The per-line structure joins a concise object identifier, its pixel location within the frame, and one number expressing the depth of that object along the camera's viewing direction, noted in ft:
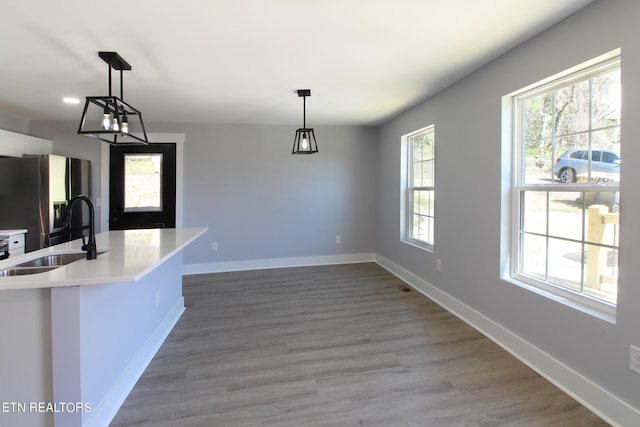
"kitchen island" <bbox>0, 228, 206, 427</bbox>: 4.75
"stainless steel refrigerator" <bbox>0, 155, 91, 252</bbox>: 11.47
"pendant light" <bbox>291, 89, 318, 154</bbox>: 10.69
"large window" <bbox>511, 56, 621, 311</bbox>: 5.98
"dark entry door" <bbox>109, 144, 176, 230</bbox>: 14.87
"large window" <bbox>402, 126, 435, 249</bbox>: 12.70
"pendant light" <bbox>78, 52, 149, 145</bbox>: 6.89
